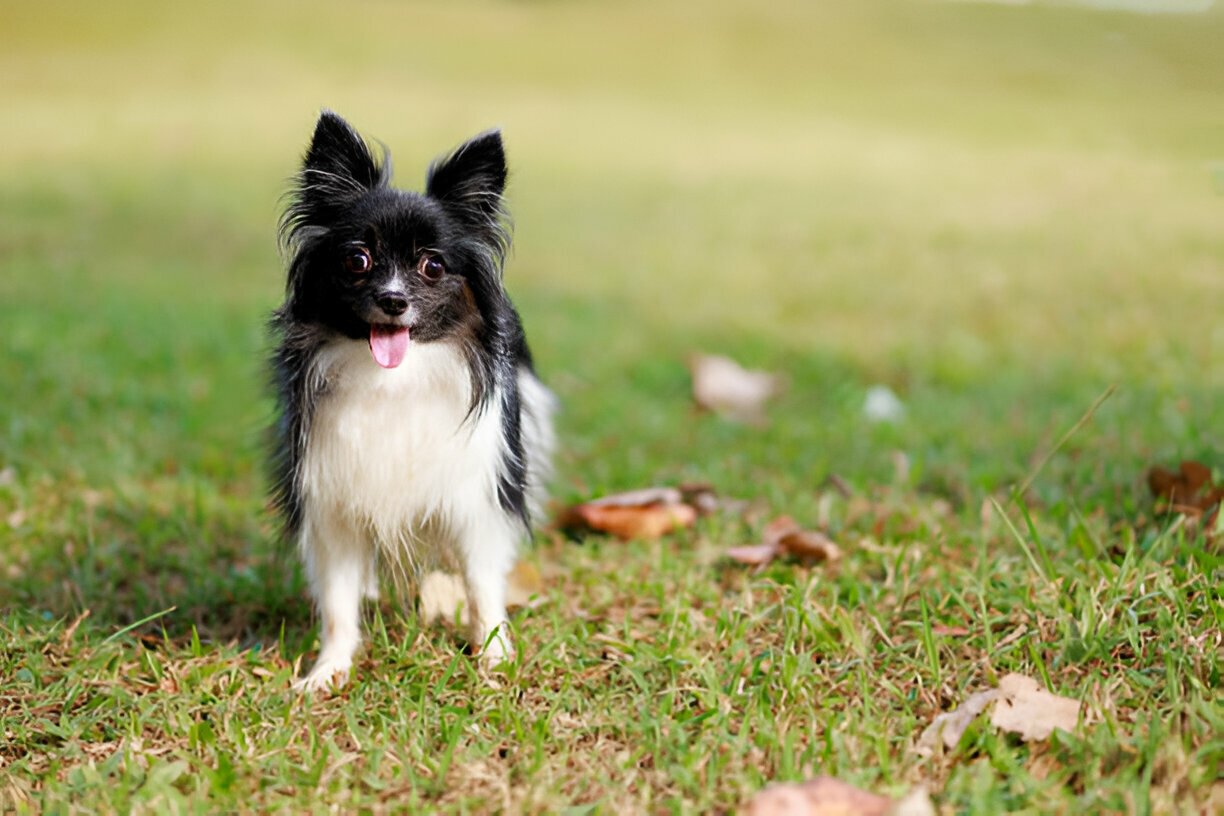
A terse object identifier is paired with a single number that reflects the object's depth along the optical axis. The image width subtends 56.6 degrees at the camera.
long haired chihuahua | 2.70
